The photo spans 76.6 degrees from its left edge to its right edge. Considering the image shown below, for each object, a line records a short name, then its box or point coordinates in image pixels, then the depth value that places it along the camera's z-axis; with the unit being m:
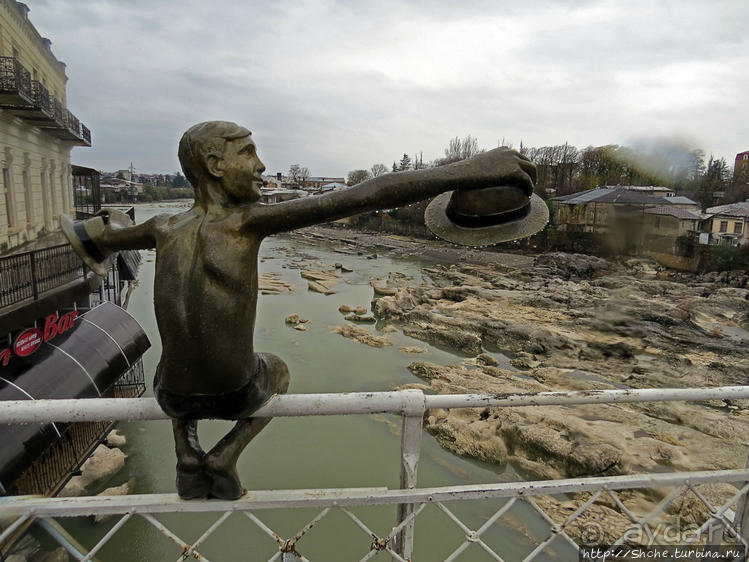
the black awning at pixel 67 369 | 4.93
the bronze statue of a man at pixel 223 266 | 1.55
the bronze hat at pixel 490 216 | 1.66
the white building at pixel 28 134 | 10.58
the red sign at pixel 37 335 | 5.87
